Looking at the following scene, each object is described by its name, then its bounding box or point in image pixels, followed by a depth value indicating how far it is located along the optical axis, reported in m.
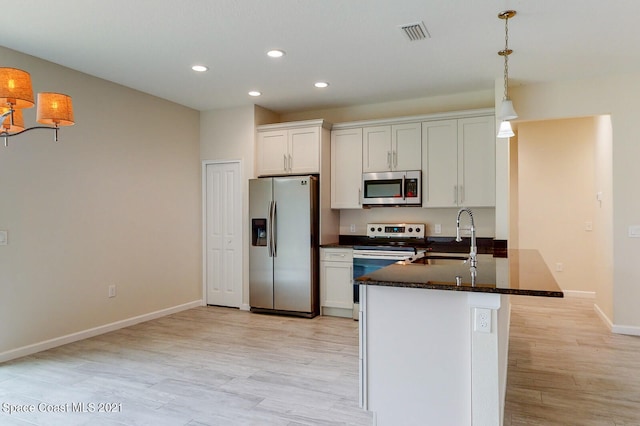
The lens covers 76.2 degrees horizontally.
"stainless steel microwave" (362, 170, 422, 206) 4.95
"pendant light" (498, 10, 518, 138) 2.96
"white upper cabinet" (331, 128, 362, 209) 5.26
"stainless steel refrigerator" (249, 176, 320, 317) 5.03
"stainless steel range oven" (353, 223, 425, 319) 4.75
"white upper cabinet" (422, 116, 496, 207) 4.62
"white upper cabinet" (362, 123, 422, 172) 4.96
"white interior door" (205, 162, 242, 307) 5.58
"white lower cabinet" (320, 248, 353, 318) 5.01
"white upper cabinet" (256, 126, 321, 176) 5.23
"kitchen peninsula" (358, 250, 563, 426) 2.04
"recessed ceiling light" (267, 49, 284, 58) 3.68
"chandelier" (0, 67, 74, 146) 2.05
